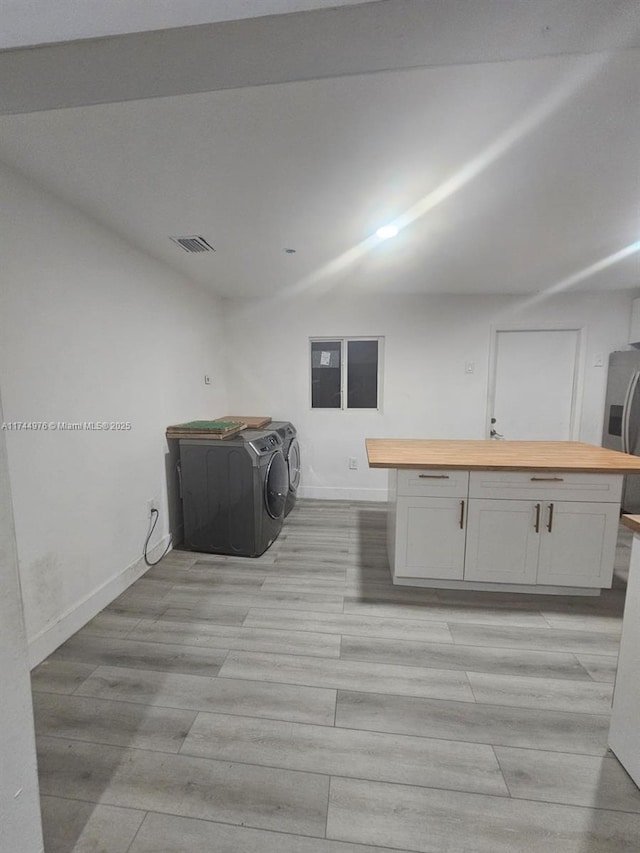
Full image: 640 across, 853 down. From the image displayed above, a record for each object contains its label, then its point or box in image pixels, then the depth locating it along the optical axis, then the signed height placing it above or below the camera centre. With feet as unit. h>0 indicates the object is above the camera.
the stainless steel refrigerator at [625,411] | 10.75 -0.97
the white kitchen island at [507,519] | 6.96 -2.81
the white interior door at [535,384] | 12.12 -0.12
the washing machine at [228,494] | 8.82 -2.91
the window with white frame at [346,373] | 12.98 +0.26
